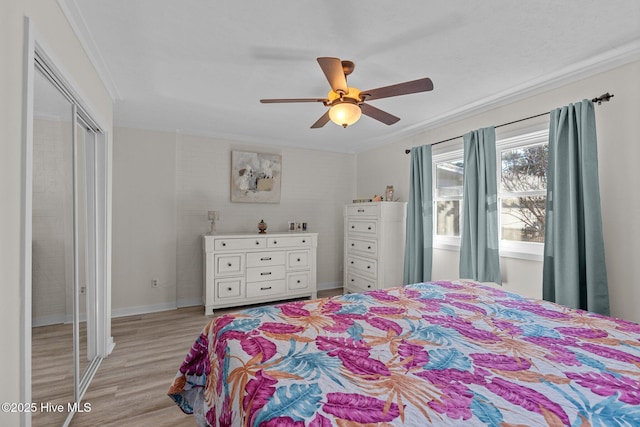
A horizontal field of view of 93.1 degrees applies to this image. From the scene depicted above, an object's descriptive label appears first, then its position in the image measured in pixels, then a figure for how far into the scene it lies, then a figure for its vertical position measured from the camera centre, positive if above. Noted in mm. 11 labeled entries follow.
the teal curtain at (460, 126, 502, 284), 3023 +57
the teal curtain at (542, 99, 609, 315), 2264 -17
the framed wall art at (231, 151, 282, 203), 4449 +564
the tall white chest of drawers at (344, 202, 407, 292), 4078 -419
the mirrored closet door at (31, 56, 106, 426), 1422 -211
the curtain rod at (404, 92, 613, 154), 2256 +878
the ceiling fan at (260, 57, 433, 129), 1928 +830
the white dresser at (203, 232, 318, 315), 3846 -728
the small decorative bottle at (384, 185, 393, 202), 4293 +296
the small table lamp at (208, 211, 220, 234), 4082 -53
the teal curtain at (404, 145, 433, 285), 3746 -69
